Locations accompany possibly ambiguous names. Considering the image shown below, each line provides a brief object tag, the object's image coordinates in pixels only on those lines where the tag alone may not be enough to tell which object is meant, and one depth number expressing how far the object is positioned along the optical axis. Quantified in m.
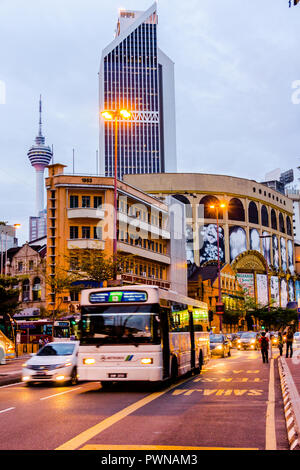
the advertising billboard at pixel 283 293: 125.09
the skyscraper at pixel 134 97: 182.62
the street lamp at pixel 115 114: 29.71
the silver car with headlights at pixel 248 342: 52.34
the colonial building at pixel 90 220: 60.34
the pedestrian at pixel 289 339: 31.42
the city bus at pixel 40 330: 50.16
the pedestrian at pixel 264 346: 30.97
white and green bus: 16.70
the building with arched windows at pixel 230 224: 111.56
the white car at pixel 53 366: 19.41
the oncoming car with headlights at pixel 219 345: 39.38
